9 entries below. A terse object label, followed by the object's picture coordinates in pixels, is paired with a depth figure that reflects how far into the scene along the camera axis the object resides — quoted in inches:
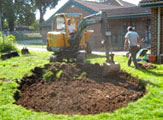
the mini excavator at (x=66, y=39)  473.1
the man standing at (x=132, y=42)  403.9
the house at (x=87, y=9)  884.6
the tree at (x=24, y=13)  1992.9
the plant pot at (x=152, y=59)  463.1
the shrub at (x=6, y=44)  732.8
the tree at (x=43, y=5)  2215.8
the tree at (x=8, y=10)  1861.5
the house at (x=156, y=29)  462.6
